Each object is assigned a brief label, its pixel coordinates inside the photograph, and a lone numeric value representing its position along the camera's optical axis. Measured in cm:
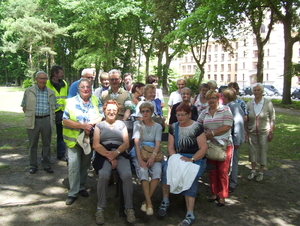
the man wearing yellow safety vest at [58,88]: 596
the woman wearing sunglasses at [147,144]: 401
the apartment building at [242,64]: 6631
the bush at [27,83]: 3168
